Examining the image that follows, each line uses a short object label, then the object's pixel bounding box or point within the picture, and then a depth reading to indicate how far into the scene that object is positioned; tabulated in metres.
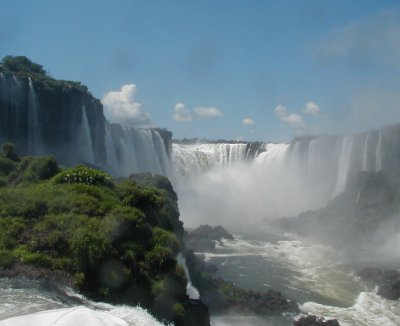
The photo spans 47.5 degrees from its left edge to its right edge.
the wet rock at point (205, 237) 34.47
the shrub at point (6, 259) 10.40
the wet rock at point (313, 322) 18.39
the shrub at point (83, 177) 15.19
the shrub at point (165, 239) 12.92
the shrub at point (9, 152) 22.22
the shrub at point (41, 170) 16.94
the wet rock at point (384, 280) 24.05
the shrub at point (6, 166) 20.68
